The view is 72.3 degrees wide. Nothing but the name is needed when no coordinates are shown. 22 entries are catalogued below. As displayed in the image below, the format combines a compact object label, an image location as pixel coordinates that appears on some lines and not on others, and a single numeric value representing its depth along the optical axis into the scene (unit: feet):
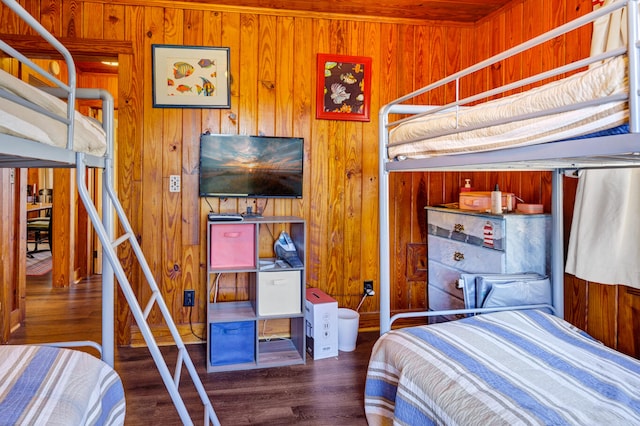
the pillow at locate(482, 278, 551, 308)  7.36
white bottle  8.41
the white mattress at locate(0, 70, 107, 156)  3.49
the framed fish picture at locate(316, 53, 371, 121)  10.41
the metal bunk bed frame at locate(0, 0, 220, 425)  3.79
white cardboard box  9.10
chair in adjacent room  21.80
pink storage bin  8.99
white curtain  6.75
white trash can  9.53
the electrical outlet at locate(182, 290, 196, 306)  9.95
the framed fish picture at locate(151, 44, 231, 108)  9.69
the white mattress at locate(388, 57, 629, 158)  3.49
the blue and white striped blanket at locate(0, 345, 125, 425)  3.43
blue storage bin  8.75
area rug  17.43
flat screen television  9.84
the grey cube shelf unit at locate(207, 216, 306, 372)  8.76
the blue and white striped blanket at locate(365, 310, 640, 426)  3.96
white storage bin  8.94
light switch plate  9.87
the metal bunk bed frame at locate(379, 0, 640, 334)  3.28
